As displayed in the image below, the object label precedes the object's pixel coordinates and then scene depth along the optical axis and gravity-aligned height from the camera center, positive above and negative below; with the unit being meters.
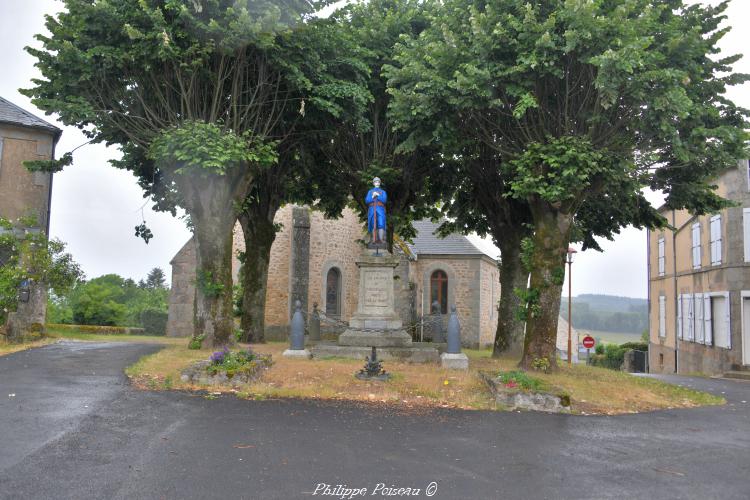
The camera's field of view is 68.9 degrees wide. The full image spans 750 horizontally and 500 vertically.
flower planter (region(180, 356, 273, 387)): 8.71 -1.27
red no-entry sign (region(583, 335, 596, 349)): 23.49 -1.54
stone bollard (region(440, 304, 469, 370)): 11.52 -1.08
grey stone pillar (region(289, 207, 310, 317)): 22.17 +1.51
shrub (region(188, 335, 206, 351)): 12.84 -1.11
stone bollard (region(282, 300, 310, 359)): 12.39 -0.89
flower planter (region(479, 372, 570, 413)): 7.87 -1.39
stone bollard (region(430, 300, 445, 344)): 18.03 -0.89
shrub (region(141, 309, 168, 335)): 25.56 -1.29
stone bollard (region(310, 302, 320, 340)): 19.19 -0.94
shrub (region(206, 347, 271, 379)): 8.77 -1.11
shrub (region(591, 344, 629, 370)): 32.74 -3.11
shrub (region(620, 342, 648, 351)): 33.25 -2.41
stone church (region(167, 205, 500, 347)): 22.58 +1.07
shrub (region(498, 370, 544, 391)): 8.05 -1.16
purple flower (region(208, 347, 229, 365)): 9.07 -1.02
